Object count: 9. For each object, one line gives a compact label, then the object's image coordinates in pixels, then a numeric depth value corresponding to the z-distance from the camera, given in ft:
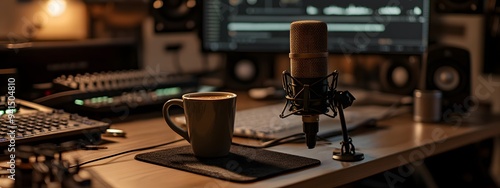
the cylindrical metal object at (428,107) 4.50
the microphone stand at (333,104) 3.31
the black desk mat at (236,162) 3.09
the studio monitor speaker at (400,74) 5.11
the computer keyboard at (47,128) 3.52
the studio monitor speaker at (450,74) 4.66
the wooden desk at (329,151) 3.03
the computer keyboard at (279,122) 3.98
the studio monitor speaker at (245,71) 5.90
